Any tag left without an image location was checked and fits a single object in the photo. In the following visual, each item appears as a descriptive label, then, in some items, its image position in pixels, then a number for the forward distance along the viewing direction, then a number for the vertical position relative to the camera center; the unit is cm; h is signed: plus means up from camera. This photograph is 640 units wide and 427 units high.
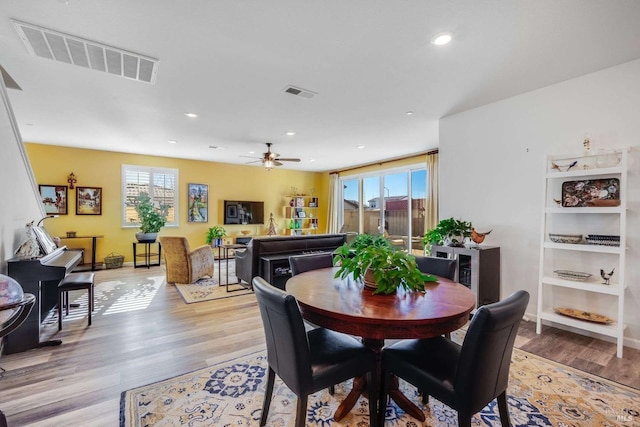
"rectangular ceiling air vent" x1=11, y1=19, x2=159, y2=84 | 214 +130
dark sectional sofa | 429 -67
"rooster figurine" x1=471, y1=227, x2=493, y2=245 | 342 -26
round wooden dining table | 140 -50
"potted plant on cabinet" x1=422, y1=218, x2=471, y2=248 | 360 -23
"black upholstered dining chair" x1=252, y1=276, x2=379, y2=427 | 141 -79
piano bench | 299 -81
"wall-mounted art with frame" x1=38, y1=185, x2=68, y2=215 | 575 +22
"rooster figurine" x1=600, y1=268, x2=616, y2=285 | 272 -56
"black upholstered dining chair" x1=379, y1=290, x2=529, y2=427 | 127 -78
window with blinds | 657 +51
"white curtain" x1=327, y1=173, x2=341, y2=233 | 902 +32
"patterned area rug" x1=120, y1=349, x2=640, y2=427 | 175 -127
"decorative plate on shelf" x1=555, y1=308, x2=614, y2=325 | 272 -97
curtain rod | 621 +136
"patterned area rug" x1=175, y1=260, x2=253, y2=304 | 420 -125
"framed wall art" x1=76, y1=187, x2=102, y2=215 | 608 +19
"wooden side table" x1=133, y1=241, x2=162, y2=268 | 626 -103
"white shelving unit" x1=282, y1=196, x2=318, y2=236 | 882 -5
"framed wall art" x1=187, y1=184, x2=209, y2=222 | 729 +21
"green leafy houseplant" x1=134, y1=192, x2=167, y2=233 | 617 -17
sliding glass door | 683 +25
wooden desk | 592 -85
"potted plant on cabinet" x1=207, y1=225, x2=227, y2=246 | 729 -58
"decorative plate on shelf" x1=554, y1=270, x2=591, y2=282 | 283 -58
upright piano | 254 -68
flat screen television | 781 -1
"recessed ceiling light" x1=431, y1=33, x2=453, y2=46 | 217 +136
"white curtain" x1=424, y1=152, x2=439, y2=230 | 610 +49
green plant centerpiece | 177 -36
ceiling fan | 542 +100
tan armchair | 486 -84
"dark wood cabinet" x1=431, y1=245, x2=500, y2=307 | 325 -64
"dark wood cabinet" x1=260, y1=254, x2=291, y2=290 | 420 -85
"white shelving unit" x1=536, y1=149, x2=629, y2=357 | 258 -34
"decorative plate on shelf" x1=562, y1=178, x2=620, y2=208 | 270 +24
